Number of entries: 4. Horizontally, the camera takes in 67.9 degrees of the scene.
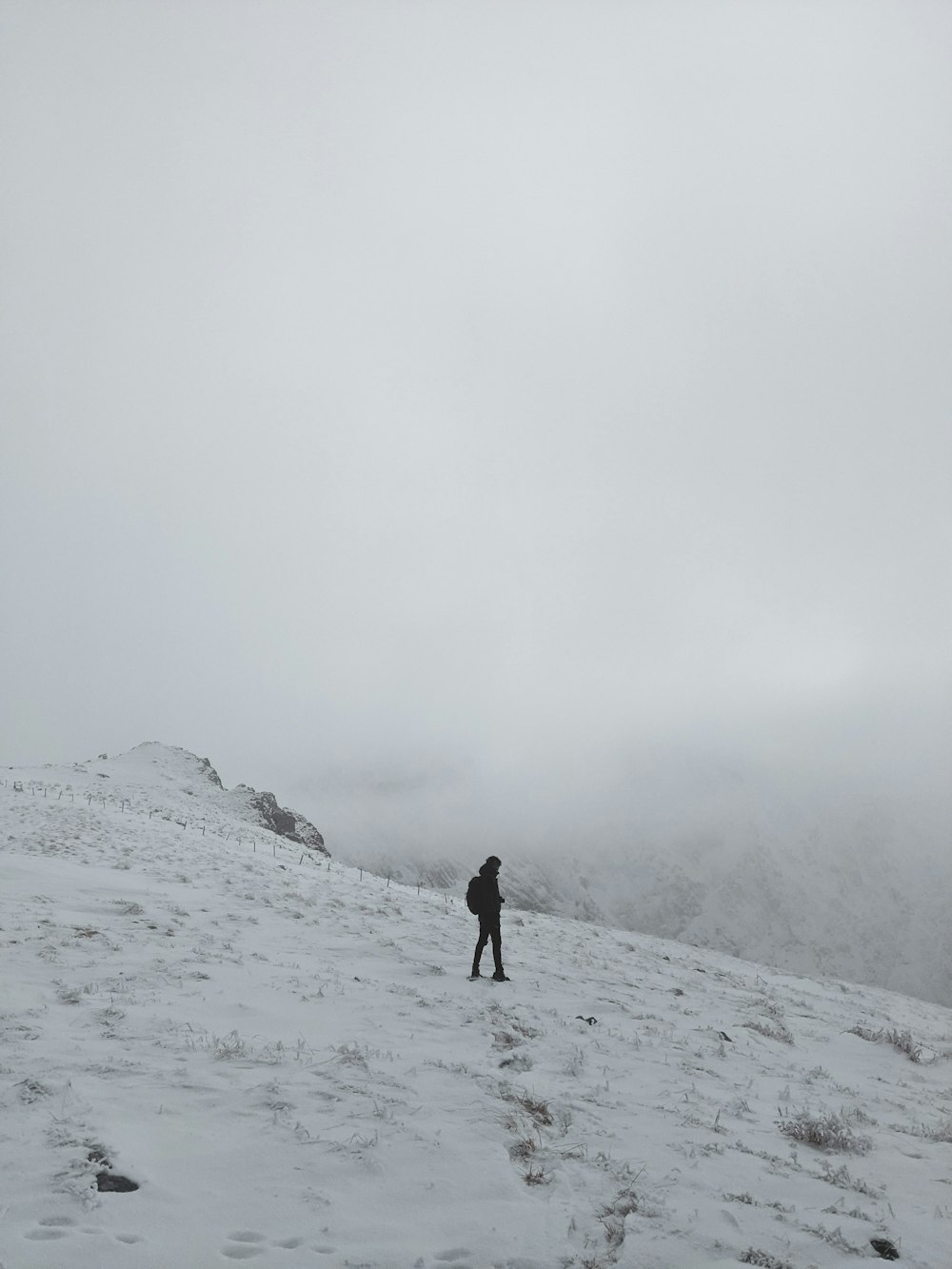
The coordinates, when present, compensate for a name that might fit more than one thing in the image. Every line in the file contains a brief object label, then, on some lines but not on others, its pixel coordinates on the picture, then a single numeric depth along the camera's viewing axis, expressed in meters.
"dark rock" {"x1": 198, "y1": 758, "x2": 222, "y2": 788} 61.53
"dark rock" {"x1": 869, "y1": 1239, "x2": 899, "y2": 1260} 5.68
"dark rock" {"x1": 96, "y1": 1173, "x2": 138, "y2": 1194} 5.51
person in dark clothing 13.42
